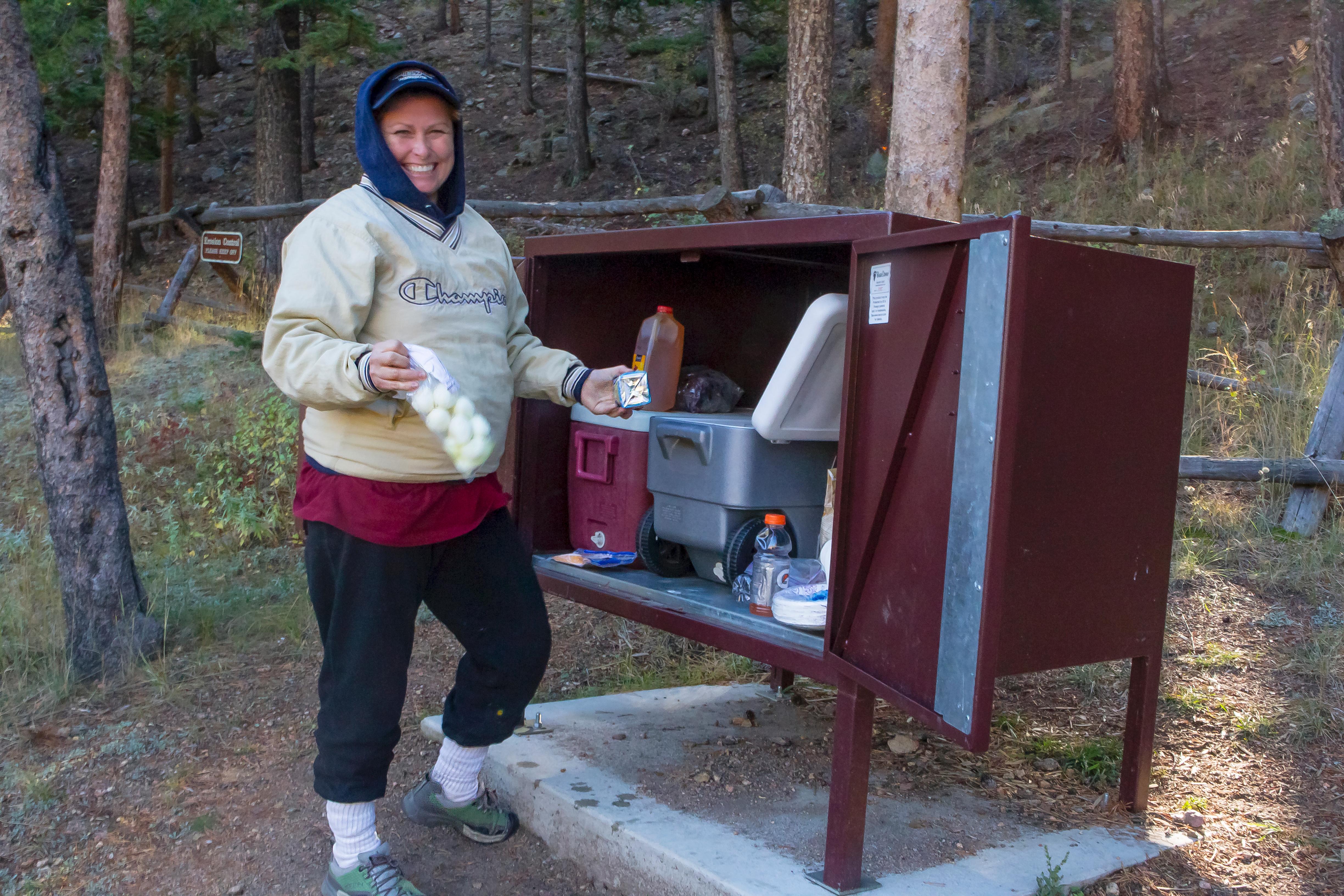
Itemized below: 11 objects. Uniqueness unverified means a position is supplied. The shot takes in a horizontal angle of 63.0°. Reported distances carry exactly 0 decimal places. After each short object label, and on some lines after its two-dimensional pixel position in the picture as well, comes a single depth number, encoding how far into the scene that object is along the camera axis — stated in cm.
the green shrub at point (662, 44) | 1944
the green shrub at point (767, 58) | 1962
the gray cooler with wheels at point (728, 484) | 326
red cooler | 367
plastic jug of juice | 384
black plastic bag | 391
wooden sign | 954
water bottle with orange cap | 305
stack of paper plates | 283
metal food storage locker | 219
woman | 244
